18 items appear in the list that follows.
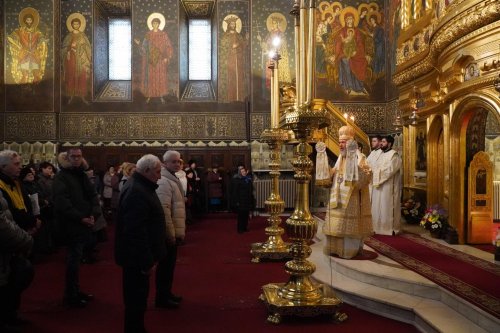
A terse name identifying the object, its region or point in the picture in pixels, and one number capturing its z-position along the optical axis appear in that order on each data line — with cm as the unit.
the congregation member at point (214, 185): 1316
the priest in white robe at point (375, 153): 842
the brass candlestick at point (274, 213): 671
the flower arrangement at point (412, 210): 946
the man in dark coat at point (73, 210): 466
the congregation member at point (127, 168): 721
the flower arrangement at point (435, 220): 755
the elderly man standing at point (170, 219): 446
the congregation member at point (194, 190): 1187
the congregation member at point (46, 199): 704
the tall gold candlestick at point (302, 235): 413
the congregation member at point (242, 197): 1006
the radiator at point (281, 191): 1408
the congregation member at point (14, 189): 411
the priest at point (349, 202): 579
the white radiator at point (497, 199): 1054
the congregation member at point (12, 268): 363
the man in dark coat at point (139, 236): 357
